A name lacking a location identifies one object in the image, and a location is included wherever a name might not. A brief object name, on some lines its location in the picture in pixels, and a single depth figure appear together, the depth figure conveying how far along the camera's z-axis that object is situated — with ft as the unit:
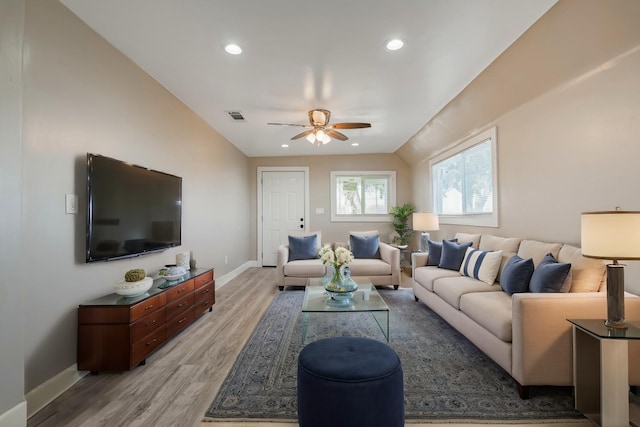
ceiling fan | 11.15
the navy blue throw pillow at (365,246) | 15.20
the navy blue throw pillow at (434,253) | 11.89
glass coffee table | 7.72
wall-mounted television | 6.85
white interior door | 21.07
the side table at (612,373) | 4.67
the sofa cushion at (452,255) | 10.89
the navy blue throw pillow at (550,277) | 6.31
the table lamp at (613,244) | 4.64
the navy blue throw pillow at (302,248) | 15.07
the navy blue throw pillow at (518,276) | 7.31
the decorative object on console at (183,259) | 10.19
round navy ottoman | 4.20
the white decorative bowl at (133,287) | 7.06
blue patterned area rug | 5.37
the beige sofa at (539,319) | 5.54
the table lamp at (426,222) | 14.53
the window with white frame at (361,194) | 21.15
